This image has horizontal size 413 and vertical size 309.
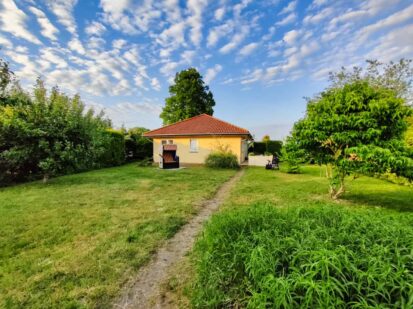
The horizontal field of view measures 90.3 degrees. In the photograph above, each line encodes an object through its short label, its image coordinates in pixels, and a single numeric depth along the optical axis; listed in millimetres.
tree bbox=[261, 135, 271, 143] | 28562
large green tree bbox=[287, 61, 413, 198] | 4984
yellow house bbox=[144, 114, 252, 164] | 17453
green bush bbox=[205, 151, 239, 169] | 15719
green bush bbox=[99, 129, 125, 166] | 16422
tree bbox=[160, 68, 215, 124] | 31625
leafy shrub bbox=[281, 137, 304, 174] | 6516
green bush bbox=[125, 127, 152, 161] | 20672
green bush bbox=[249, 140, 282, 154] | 24500
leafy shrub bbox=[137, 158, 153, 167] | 17350
